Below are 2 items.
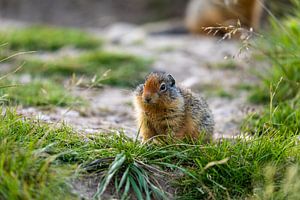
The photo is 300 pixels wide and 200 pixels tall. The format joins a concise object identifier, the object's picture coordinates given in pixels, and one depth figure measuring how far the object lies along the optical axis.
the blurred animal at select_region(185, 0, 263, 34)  23.27
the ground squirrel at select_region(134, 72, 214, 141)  8.89
